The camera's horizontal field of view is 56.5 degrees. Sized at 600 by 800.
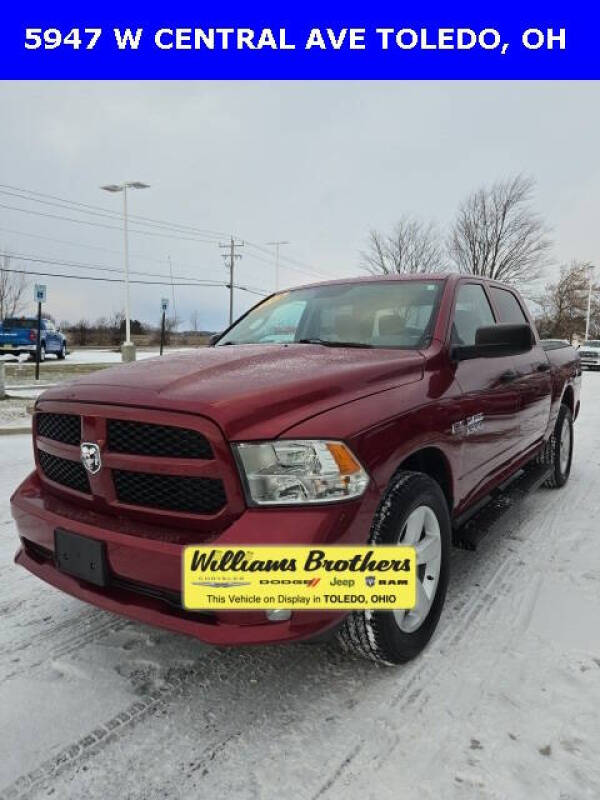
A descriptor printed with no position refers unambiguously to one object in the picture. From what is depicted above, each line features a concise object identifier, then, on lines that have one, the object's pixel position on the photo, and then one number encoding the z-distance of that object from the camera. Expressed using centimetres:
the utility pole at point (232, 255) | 4447
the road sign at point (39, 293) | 1216
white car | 2569
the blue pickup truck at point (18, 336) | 2031
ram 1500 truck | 182
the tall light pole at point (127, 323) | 2106
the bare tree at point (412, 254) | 3177
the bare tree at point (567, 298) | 5278
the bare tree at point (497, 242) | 3014
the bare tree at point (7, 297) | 3672
